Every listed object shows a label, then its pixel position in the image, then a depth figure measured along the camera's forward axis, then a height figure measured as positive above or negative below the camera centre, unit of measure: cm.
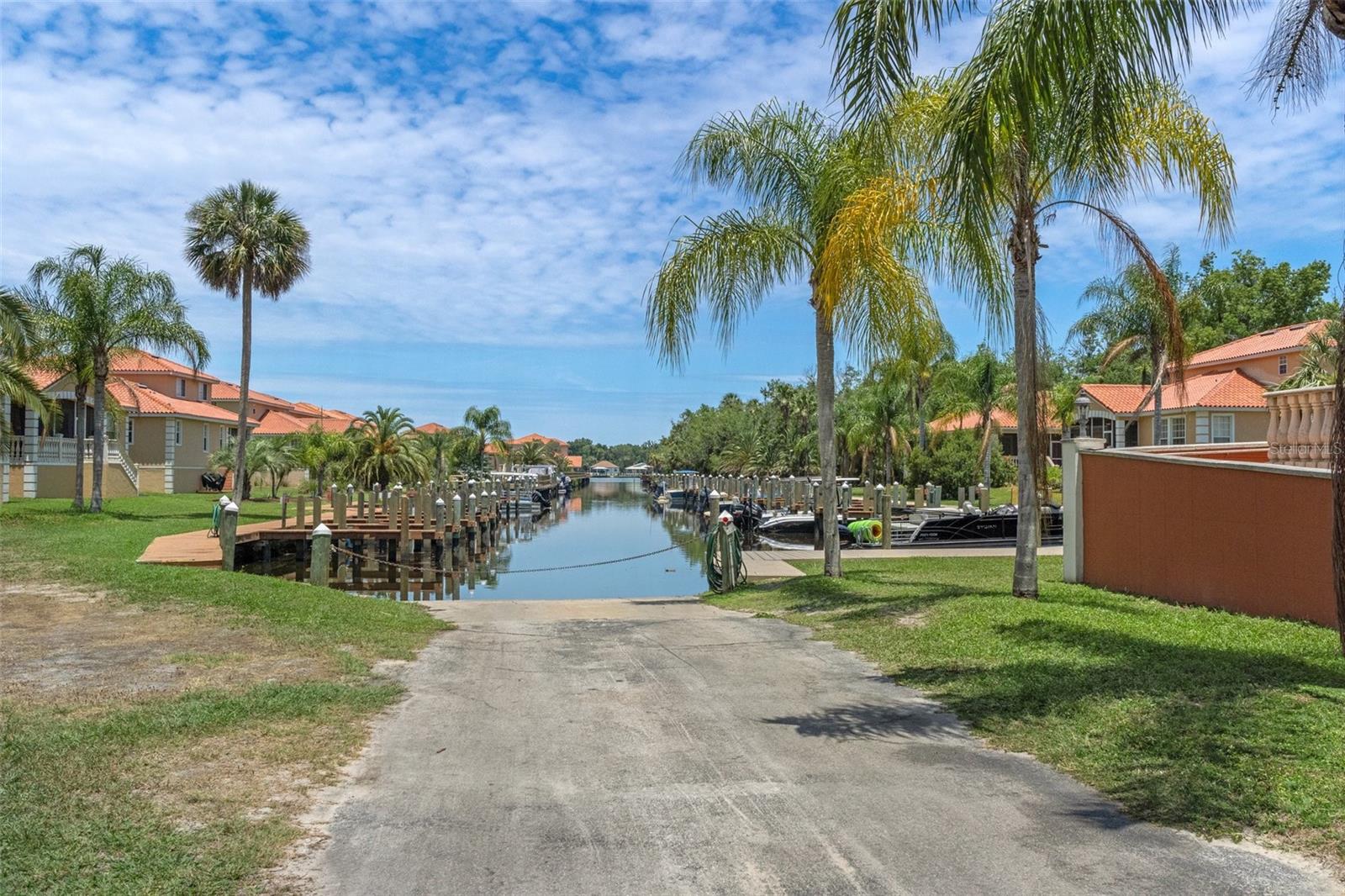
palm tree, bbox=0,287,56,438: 2291 +304
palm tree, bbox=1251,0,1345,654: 604 +297
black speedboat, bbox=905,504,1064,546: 2669 -157
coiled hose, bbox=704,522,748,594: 1767 -168
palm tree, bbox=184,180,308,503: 3167 +761
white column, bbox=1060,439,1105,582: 1558 -45
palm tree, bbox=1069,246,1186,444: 3117 +524
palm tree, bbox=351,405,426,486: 4294 +91
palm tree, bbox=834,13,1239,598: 796 +353
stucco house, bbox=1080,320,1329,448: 3797 +312
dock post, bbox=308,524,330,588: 1758 -156
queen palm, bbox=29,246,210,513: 2720 +444
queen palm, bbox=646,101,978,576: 1569 +410
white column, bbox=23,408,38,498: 3547 +18
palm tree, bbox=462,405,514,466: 7944 +412
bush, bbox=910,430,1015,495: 4734 +35
